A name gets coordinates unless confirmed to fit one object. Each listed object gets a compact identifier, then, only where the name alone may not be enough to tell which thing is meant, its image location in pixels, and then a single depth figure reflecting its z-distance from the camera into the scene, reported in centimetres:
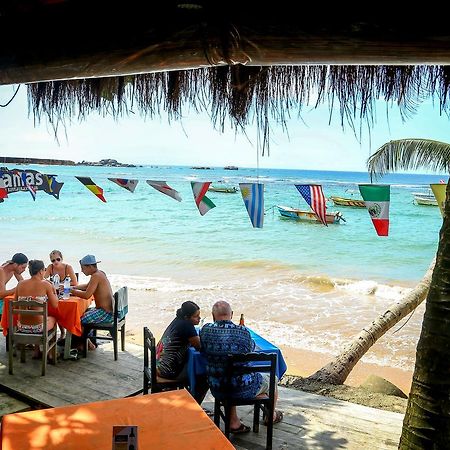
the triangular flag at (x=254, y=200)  588
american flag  586
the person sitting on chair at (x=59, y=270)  628
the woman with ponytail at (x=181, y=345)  396
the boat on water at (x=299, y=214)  2923
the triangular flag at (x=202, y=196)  652
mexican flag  511
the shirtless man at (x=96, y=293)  541
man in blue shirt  361
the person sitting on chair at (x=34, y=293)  500
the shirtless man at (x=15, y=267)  586
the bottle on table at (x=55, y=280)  590
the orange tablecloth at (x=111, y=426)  230
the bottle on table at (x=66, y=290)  552
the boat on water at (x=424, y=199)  3760
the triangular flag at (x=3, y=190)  716
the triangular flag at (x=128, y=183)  733
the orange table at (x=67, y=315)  523
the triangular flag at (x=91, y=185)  733
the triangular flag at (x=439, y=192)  454
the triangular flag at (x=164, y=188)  685
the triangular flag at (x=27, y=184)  758
